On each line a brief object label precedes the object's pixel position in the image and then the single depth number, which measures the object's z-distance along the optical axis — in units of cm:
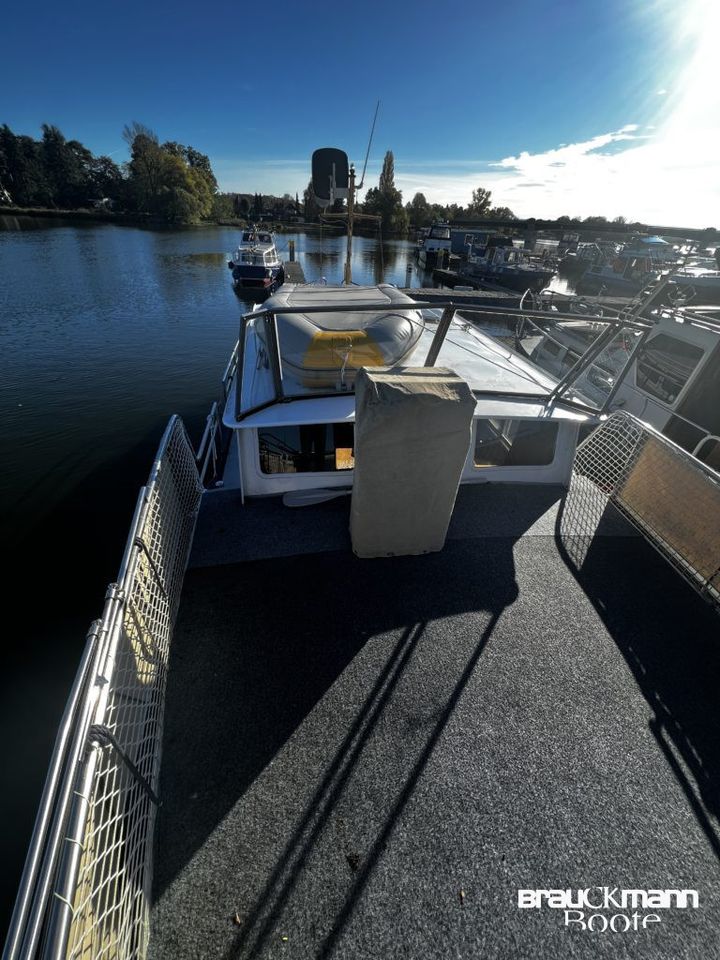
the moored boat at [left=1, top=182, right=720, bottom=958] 220
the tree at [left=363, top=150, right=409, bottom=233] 8853
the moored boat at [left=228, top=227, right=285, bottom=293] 3447
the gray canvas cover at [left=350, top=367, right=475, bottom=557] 362
